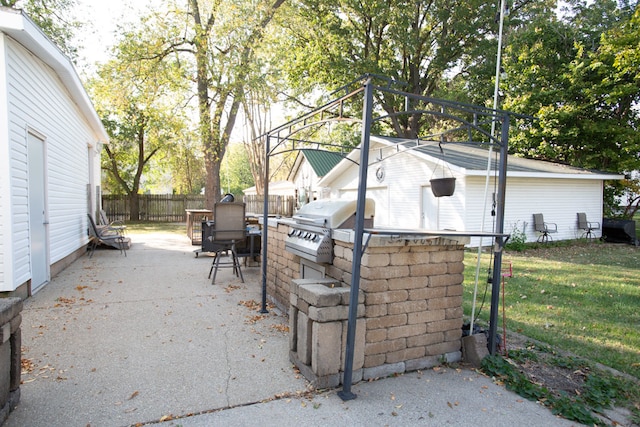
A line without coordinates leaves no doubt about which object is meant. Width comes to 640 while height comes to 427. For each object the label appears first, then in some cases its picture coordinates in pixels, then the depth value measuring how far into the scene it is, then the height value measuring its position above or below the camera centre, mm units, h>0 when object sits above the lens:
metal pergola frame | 2756 +142
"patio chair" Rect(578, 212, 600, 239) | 13305 -664
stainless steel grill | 3635 -253
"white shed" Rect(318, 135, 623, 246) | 10875 +377
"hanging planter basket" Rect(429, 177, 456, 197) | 3729 +163
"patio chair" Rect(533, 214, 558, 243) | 12258 -707
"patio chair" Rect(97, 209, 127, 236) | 11986 -859
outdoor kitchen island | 2959 -871
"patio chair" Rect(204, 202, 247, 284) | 6762 -520
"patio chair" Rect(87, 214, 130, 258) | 9220 -1109
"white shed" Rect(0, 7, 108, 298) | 4707 +555
